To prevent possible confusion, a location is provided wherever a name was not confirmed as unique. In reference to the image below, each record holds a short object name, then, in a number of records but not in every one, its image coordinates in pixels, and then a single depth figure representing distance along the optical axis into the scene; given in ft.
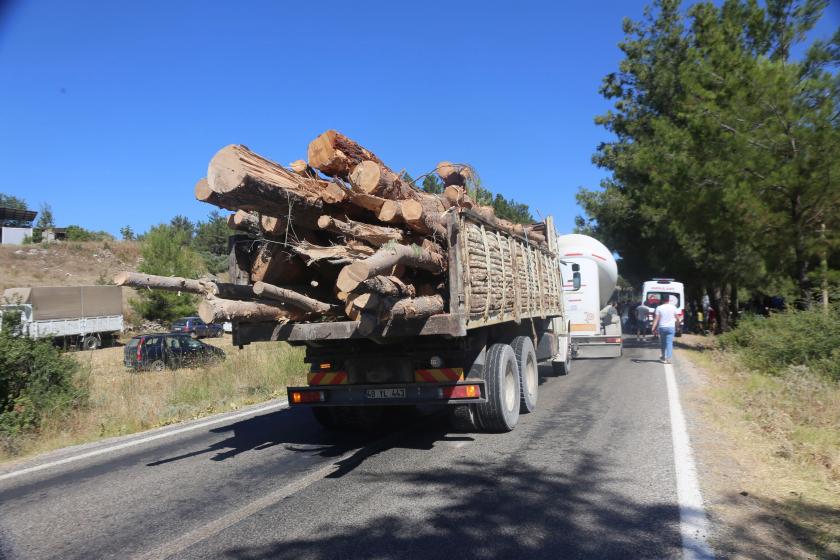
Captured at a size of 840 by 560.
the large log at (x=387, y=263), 16.11
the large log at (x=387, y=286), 16.89
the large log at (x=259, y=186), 17.10
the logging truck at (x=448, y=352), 19.89
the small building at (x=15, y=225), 192.65
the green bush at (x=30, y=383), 27.43
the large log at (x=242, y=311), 17.66
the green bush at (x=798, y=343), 33.47
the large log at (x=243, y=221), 20.35
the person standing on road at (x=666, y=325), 49.32
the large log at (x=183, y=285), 17.21
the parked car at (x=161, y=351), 54.75
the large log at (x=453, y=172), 29.17
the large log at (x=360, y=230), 19.69
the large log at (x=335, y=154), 20.10
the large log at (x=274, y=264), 20.98
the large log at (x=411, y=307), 18.03
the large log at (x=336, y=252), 19.60
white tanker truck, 49.88
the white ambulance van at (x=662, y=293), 90.12
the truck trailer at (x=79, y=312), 100.42
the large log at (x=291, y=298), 18.71
